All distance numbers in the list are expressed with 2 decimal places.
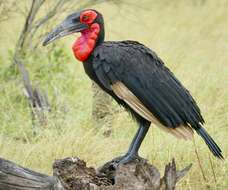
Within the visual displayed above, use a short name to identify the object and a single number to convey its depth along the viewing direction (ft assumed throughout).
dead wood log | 27.48
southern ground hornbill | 29.43
